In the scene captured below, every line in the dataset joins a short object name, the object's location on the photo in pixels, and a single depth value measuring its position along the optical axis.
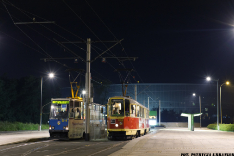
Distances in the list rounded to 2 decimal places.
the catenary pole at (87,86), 25.66
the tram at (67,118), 25.69
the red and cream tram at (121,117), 26.12
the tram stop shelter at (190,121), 46.97
